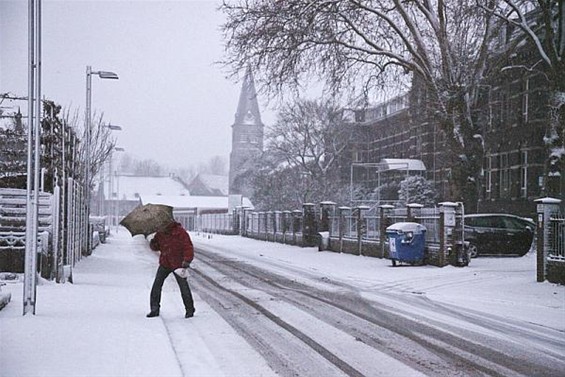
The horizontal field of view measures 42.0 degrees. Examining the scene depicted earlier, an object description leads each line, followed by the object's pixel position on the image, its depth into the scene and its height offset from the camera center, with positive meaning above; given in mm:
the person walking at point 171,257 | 10553 -823
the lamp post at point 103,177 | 37094 +1892
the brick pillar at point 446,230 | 20422 -820
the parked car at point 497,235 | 24172 -1118
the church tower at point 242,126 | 119750 +12298
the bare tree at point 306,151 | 59688 +4213
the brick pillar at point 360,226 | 26797 -939
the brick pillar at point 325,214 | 32500 -608
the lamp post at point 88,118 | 25519 +2926
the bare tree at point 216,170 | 195000 +8007
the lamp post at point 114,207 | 47612 -1323
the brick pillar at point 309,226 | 34812 -1225
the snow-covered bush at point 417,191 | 51844 +693
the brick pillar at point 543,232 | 15938 -671
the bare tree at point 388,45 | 25844 +5716
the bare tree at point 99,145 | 40812 +3179
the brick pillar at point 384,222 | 24641 -717
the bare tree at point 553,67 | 23062 +4304
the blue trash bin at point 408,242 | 21094 -1186
